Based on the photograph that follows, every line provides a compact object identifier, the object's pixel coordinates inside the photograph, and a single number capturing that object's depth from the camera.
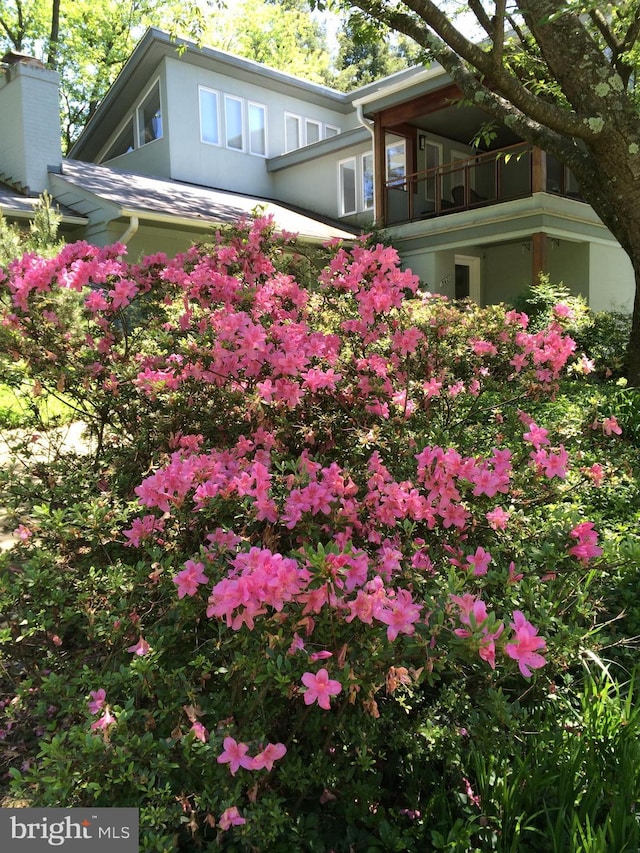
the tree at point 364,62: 39.42
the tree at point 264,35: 28.91
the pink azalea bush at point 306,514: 1.71
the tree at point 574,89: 5.63
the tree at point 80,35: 26.31
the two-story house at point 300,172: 13.05
